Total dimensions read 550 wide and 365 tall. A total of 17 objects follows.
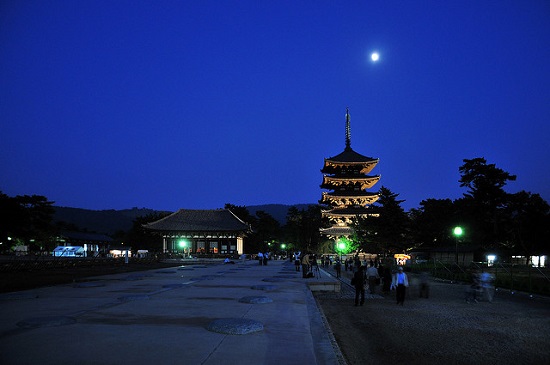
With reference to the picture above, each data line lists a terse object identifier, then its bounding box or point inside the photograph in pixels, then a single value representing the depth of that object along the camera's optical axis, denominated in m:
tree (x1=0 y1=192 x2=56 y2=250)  47.25
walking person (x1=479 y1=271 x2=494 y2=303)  15.60
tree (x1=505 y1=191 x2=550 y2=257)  41.25
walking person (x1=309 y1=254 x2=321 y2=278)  27.46
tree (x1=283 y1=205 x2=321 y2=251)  66.54
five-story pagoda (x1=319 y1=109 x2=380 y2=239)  59.34
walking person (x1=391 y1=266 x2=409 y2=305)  14.83
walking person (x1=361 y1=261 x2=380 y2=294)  18.64
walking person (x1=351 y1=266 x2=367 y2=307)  13.86
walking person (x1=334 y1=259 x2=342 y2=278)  26.46
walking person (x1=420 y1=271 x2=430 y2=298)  17.17
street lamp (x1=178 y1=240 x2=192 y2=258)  61.84
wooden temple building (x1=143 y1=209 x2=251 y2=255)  60.00
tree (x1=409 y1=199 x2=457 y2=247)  63.64
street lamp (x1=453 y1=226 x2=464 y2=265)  25.88
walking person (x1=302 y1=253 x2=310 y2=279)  21.98
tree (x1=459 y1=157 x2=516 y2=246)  46.20
